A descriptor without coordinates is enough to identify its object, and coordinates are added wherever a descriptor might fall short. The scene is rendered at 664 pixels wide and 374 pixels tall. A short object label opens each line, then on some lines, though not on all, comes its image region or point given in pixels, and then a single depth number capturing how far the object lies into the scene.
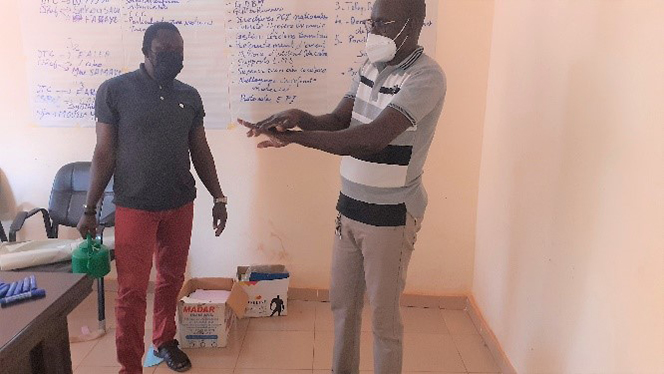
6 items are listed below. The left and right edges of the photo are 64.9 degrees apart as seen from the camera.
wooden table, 1.03
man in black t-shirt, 1.99
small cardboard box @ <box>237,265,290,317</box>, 2.78
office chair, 2.75
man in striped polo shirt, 1.52
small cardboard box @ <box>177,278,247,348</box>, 2.46
